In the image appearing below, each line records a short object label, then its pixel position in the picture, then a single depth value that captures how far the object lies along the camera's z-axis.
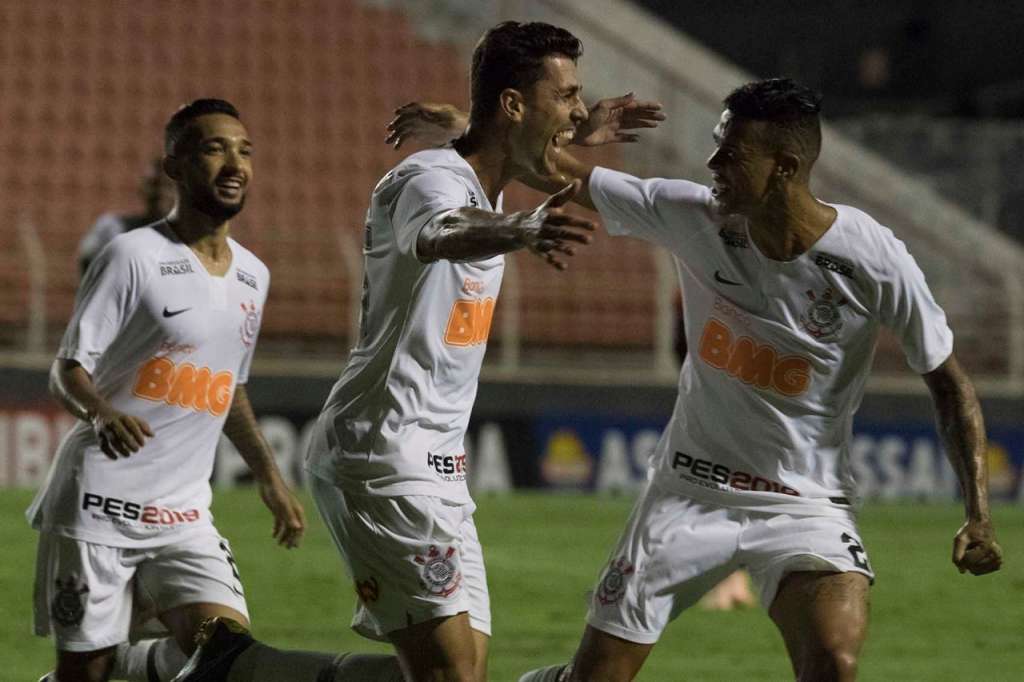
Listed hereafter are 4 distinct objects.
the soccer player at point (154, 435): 10.31
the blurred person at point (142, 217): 17.00
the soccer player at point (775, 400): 9.34
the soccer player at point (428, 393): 8.77
